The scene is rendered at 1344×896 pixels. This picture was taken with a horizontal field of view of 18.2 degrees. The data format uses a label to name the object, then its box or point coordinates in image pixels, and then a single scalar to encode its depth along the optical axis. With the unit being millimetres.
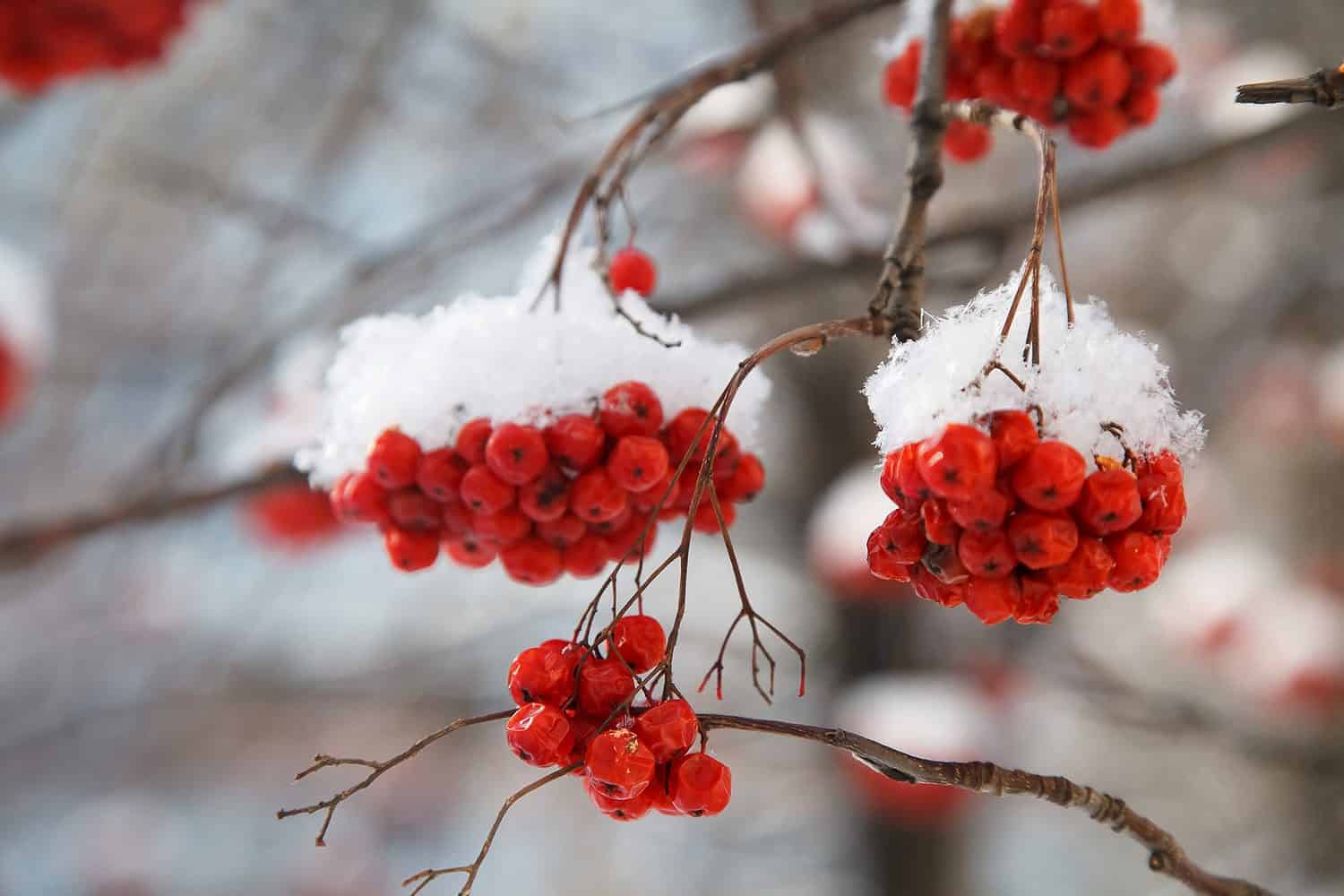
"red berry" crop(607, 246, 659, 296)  688
